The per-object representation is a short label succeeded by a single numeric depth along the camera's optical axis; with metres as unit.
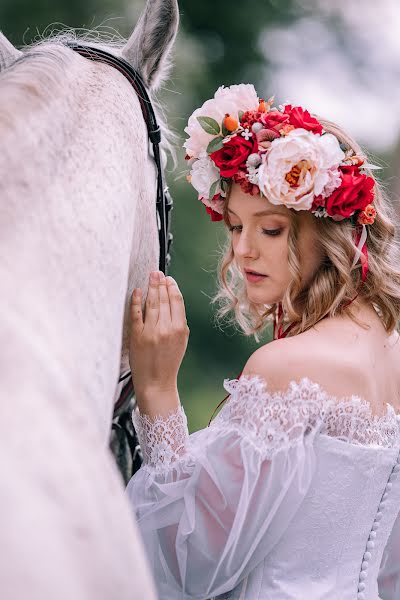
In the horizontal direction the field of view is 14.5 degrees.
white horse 1.20
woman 1.92
